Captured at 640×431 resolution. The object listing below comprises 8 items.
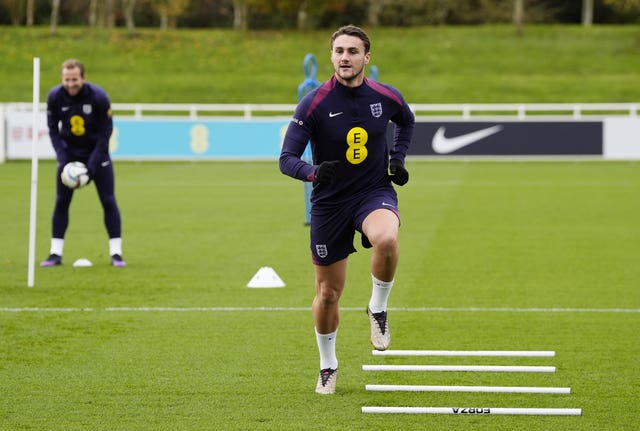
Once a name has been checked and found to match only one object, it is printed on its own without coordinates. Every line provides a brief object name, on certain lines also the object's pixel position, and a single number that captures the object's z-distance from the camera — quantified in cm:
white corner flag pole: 2156
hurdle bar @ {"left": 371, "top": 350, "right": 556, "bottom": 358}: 1605
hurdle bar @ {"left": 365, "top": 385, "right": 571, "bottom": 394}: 1434
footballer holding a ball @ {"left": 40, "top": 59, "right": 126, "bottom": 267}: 2541
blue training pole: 3015
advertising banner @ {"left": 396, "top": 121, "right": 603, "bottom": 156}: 6444
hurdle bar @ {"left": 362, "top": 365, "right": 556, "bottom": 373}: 1532
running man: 1393
